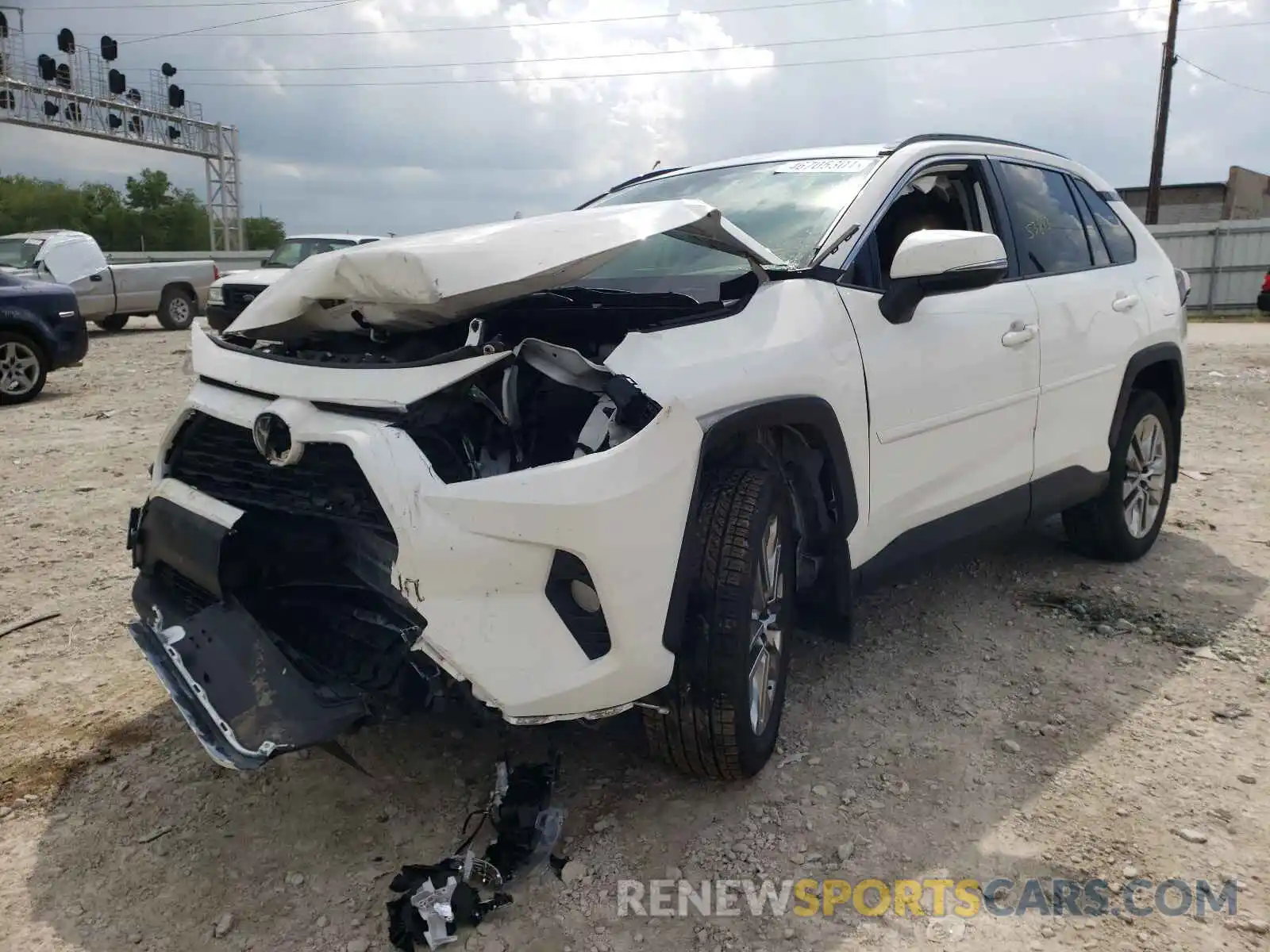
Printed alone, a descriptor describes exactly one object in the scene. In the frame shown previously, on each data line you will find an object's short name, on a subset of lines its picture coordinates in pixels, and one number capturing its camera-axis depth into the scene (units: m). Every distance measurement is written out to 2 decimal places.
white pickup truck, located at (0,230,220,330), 13.80
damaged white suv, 2.26
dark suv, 9.27
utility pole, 23.80
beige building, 29.95
